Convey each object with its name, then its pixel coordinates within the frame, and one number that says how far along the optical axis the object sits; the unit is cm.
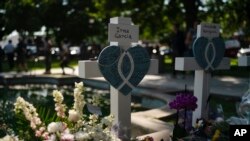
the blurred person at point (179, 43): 1383
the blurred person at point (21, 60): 1798
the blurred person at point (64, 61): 1605
